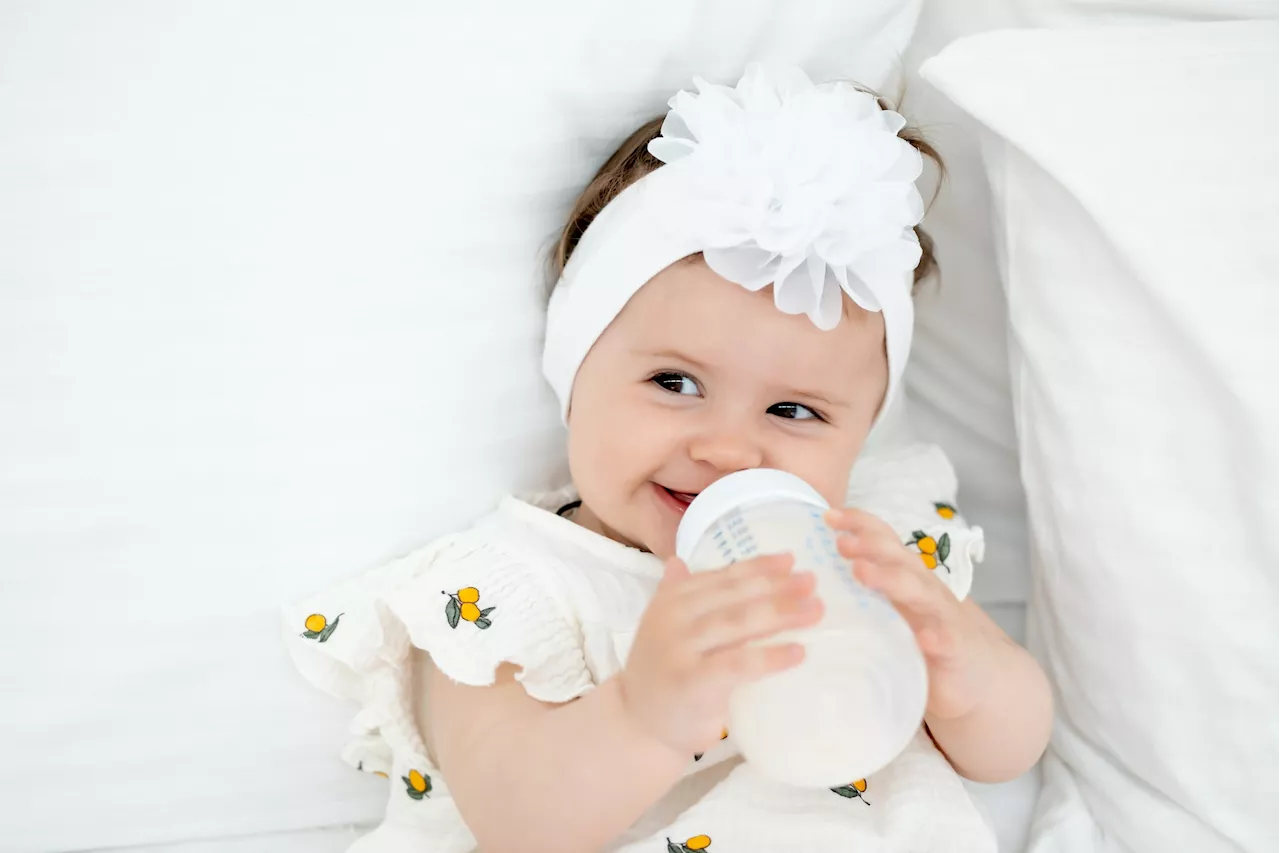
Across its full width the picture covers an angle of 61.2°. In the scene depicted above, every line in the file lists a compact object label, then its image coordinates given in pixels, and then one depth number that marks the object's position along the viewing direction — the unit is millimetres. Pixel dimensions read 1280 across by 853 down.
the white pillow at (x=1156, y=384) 984
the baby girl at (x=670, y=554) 928
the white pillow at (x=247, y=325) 983
